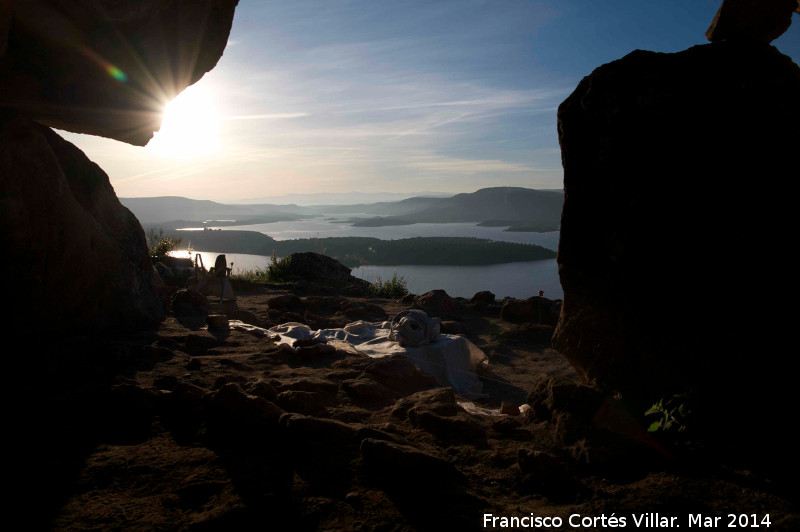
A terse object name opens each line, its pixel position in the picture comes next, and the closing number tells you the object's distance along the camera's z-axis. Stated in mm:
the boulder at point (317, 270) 14711
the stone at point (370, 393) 4219
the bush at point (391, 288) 13859
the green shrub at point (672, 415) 2625
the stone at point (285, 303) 9258
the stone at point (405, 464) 2438
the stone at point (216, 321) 6801
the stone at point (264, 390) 3661
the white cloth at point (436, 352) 6523
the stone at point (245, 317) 7828
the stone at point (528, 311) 9789
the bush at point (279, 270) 14453
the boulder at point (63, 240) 4773
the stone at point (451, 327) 8781
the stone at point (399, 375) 4848
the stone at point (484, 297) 11716
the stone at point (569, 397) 3059
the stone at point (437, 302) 10867
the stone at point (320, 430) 2848
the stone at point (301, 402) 3576
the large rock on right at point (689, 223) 2707
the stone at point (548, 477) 2438
